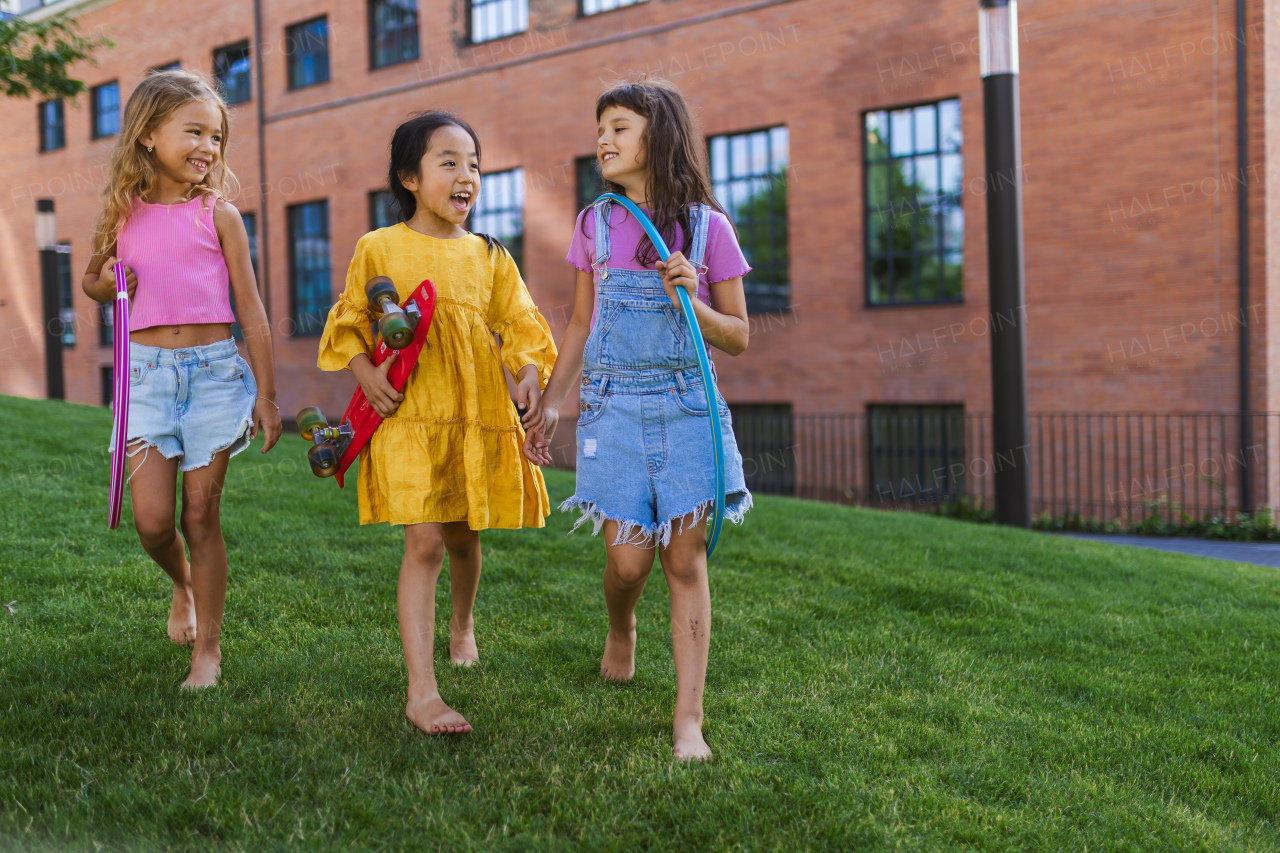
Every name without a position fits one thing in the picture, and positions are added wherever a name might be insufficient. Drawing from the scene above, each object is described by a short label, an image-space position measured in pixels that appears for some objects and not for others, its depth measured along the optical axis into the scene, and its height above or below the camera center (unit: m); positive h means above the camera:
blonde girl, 3.27 +0.24
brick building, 10.89 +2.63
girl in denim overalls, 2.98 +0.05
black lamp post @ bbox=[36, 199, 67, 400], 16.73 +2.01
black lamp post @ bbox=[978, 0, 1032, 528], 8.43 +1.02
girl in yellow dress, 3.05 +0.02
